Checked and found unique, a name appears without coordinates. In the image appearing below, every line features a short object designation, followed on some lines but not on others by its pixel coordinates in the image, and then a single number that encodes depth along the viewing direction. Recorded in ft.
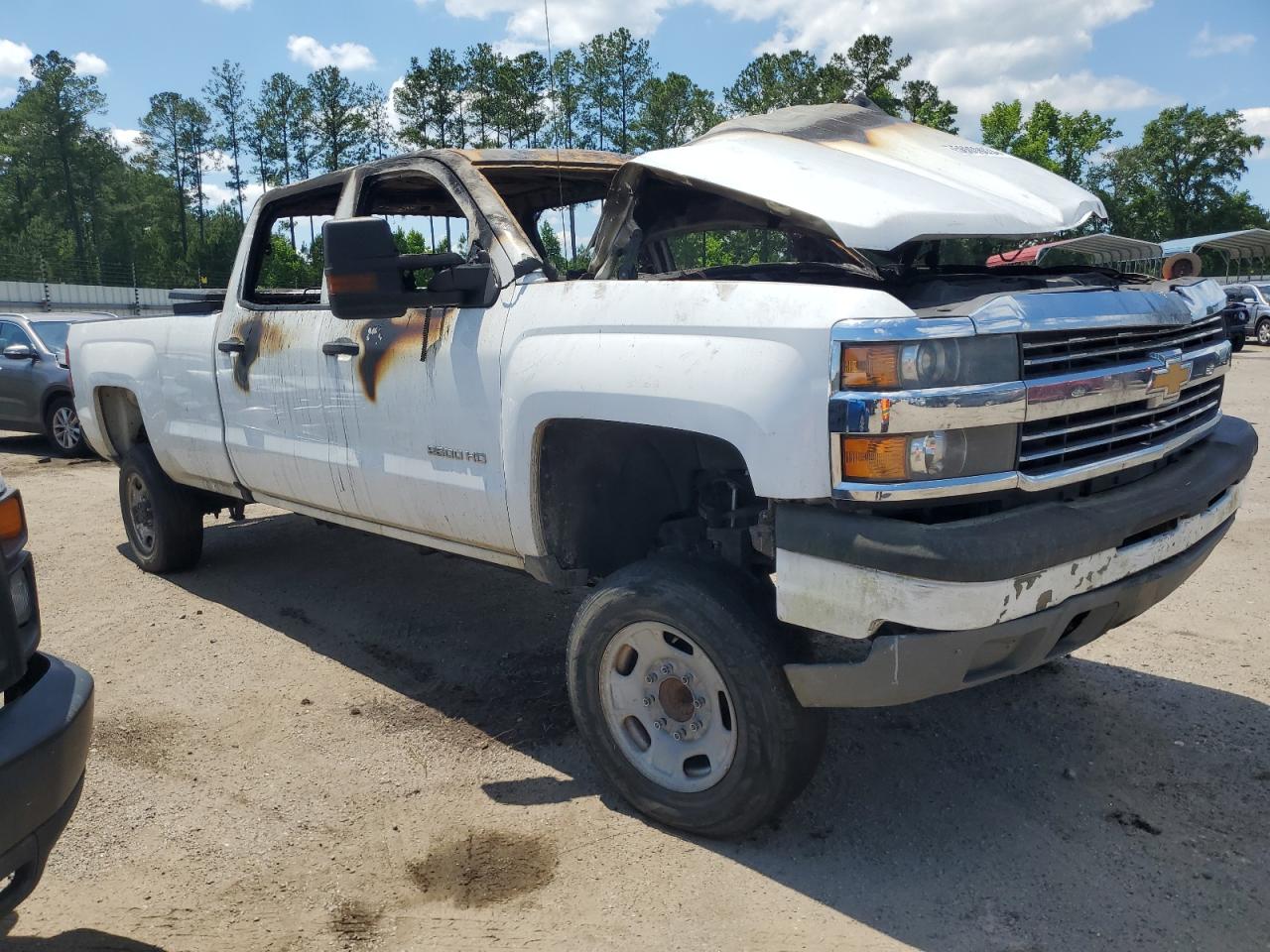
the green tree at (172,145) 258.78
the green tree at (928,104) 168.14
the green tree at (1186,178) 209.56
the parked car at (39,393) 36.83
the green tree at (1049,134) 187.93
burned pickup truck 8.15
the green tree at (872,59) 176.04
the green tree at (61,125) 239.71
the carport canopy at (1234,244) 117.39
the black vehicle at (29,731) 6.95
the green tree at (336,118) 244.42
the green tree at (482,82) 167.96
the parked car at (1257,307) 89.81
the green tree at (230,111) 263.49
